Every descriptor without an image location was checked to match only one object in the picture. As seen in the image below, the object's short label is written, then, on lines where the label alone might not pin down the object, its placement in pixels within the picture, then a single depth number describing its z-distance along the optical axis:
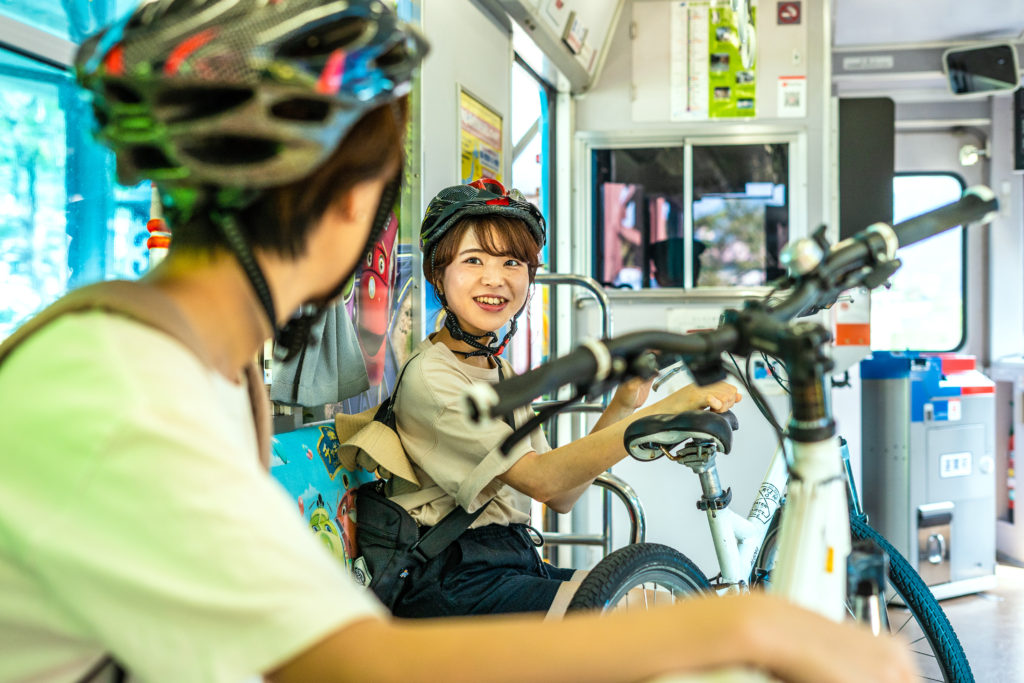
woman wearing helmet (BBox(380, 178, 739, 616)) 1.68
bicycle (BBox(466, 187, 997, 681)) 0.77
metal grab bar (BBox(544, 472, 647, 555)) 2.13
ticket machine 4.52
